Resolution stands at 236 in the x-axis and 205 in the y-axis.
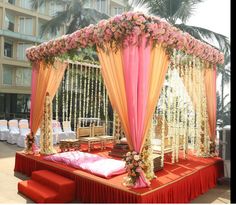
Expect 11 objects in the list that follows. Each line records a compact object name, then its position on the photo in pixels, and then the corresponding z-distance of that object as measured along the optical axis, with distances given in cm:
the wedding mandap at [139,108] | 468
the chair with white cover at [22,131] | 1155
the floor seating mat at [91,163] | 549
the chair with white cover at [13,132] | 1216
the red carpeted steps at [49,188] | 521
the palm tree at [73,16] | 1492
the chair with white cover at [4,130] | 1295
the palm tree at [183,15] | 1238
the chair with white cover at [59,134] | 1220
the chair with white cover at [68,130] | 1281
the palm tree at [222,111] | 1628
